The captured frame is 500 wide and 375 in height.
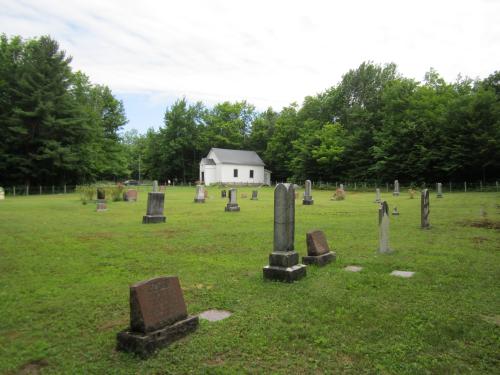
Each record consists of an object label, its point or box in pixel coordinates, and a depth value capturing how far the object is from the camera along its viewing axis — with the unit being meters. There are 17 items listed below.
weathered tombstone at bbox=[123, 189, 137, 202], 26.88
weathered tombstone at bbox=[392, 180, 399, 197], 33.69
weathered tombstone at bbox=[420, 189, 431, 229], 12.52
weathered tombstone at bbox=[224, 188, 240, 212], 19.91
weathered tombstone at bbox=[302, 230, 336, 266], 7.77
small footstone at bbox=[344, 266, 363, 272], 7.41
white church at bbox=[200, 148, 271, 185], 64.19
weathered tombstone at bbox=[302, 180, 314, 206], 24.39
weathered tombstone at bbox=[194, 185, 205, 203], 26.86
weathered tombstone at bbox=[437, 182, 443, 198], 28.91
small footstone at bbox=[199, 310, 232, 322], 4.97
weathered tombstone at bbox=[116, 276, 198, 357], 4.01
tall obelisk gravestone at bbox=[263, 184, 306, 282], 6.64
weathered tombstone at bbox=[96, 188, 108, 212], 24.52
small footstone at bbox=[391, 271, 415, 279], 6.91
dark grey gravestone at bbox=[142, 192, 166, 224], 15.01
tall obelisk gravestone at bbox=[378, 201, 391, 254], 8.93
